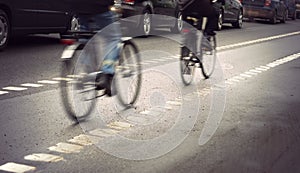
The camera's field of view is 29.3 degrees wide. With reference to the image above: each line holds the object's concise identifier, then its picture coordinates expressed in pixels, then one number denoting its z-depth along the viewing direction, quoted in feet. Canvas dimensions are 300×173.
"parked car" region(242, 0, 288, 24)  93.04
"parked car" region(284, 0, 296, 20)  109.23
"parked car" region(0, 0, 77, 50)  36.76
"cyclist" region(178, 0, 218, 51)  29.81
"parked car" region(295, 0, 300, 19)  130.68
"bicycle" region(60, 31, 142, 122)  21.24
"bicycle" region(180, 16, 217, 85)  29.81
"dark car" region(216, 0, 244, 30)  73.56
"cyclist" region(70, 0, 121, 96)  21.83
